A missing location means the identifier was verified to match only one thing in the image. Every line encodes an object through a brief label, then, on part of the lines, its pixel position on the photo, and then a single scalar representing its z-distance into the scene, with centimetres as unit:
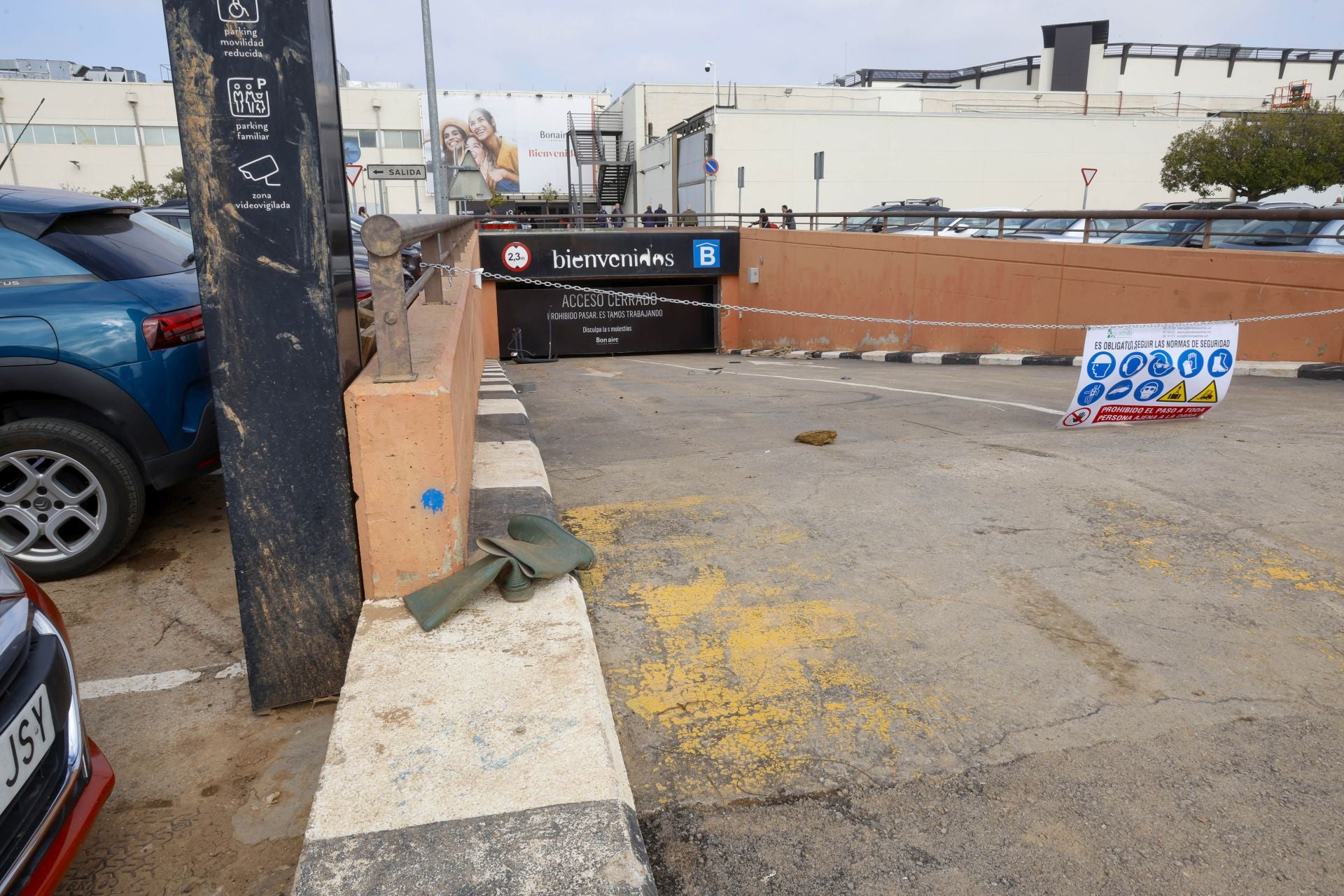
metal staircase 5112
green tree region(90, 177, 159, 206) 4938
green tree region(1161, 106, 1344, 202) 2898
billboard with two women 5994
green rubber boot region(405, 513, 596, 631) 289
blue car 396
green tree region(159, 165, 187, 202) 5366
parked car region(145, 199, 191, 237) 1085
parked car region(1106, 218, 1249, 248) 1280
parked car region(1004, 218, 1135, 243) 1341
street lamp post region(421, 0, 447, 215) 1955
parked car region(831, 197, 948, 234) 1599
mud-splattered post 267
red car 185
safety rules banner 664
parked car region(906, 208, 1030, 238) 1688
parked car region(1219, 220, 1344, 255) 1050
